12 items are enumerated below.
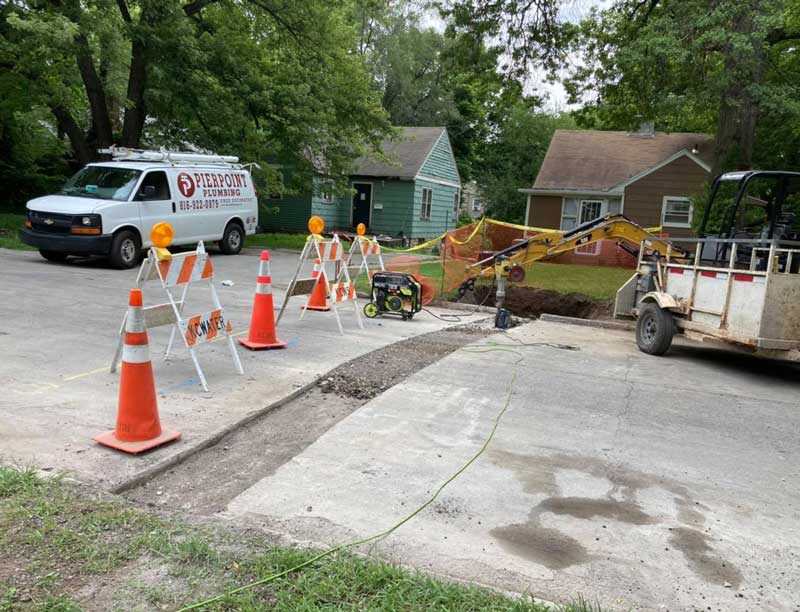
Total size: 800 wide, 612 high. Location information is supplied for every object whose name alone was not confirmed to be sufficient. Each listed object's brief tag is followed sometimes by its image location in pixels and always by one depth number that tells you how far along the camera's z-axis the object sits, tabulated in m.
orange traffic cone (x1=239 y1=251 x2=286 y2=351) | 7.43
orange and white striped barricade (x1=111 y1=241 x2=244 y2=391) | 5.58
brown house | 23.94
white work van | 12.98
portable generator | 10.34
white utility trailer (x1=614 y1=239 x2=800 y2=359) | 7.18
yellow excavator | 10.34
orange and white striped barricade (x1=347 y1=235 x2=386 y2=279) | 10.38
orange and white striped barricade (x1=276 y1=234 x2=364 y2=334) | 8.32
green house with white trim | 28.94
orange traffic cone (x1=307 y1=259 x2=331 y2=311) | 10.23
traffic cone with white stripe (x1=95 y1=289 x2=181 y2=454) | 4.35
